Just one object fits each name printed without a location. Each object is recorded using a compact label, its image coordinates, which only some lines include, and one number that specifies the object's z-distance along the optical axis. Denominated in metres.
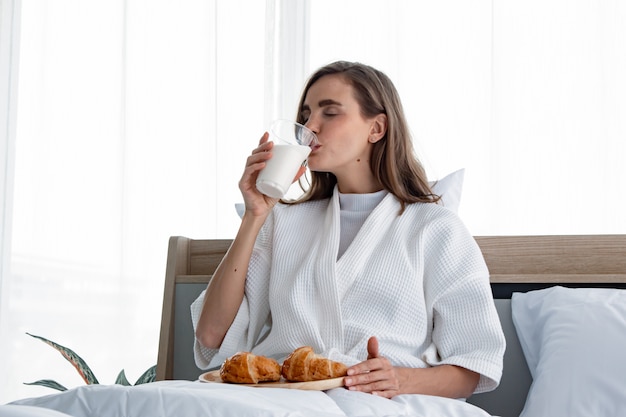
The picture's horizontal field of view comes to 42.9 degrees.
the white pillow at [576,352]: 1.57
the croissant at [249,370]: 1.40
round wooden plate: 1.34
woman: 1.63
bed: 1.07
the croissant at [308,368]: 1.38
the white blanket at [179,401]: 1.03
